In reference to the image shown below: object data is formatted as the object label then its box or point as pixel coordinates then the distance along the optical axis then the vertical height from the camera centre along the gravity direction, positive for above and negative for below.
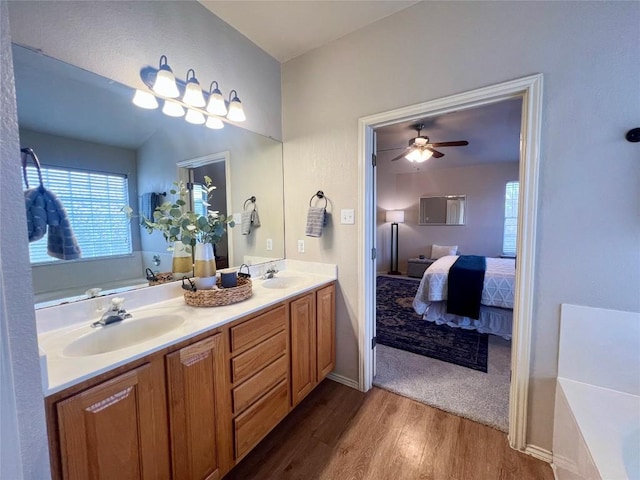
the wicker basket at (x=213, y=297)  1.40 -0.38
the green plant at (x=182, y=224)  1.54 +0.01
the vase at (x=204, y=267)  1.54 -0.24
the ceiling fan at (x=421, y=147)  3.30 +0.94
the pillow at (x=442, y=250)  5.57 -0.58
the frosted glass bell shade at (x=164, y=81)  1.40 +0.76
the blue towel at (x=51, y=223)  1.07 +0.02
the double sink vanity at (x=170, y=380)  0.82 -0.60
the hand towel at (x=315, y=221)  2.05 +0.02
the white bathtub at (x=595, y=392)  1.07 -0.82
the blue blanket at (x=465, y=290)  2.94 -0.76
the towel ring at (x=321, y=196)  2.10 +0.22
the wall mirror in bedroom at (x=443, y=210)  5.64 +0.27
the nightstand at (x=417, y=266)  5.67 -0.91
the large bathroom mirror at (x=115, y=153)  1.13 +0.39
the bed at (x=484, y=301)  2.87 -0.88
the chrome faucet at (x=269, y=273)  2.05 -0.38
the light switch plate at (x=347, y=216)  1.98 +0.06
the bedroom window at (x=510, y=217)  5.23 +0.10
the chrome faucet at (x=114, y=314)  1.17 -0.40
